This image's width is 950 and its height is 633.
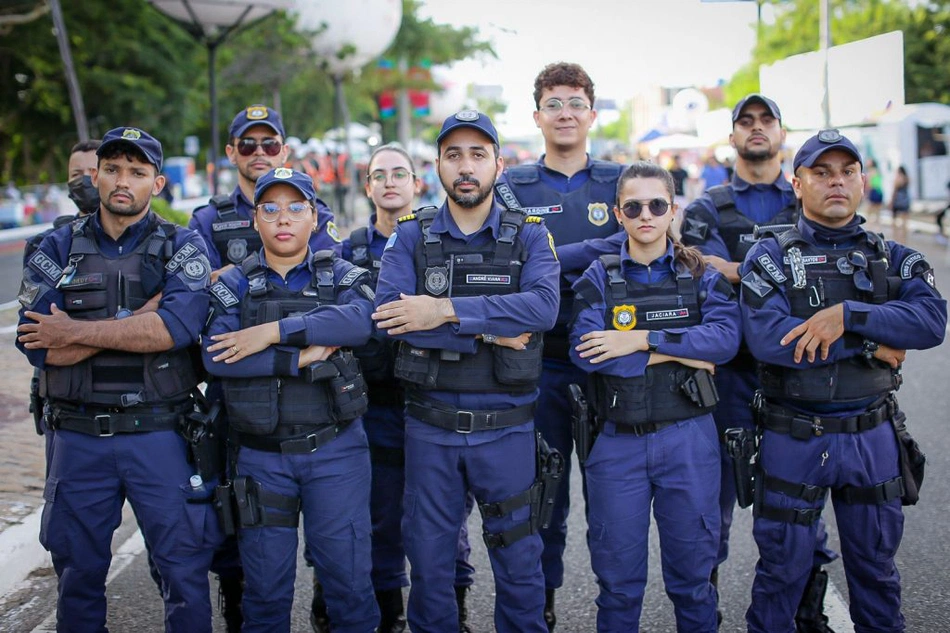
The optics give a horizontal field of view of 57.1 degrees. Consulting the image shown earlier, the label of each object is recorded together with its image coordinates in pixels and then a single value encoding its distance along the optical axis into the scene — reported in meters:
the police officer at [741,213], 4.46
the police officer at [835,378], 3.64
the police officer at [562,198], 4.36
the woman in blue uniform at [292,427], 3.64
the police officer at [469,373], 3.65
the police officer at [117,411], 3.72
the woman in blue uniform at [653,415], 3.70
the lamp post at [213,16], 12.36
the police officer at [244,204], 4.76
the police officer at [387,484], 4.27
